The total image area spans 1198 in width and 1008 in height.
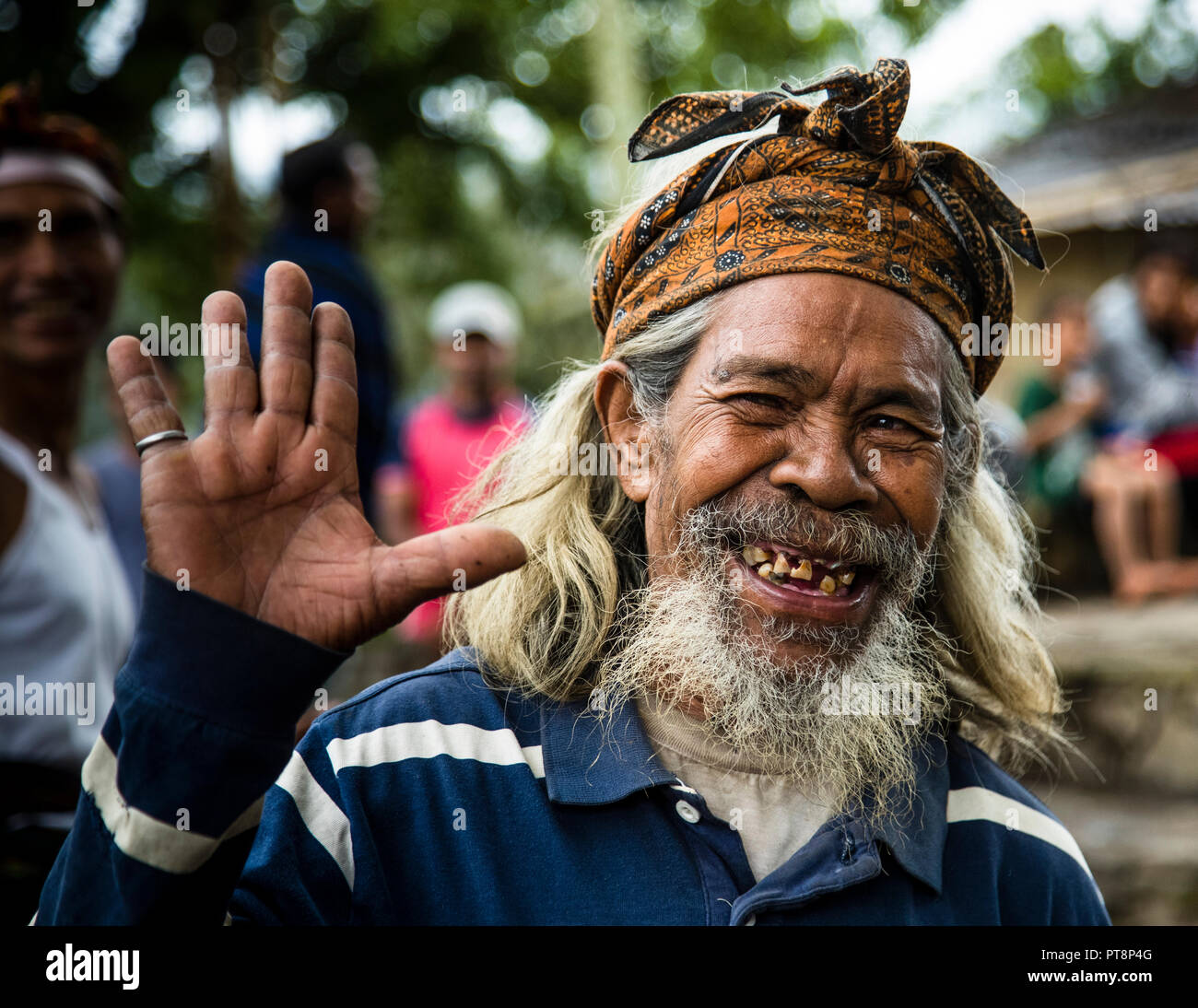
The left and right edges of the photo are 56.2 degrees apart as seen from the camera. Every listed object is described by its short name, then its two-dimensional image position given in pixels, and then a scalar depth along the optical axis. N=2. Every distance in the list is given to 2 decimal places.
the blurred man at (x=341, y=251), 4.11
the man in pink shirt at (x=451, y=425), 6.05
